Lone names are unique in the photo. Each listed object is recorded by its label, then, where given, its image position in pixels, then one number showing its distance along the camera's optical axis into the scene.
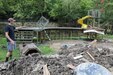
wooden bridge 6.76
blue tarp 2.70
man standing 3.99
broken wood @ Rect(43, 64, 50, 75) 2.94
